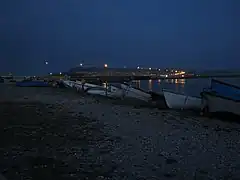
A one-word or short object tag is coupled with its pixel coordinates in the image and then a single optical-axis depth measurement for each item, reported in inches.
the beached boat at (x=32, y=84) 1286.5
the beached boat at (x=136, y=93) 761.1
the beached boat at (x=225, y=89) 543.3
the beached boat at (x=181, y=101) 602.6
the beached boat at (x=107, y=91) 840.3
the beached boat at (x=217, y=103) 500.0
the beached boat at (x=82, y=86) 1025.8
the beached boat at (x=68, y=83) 1245.9
